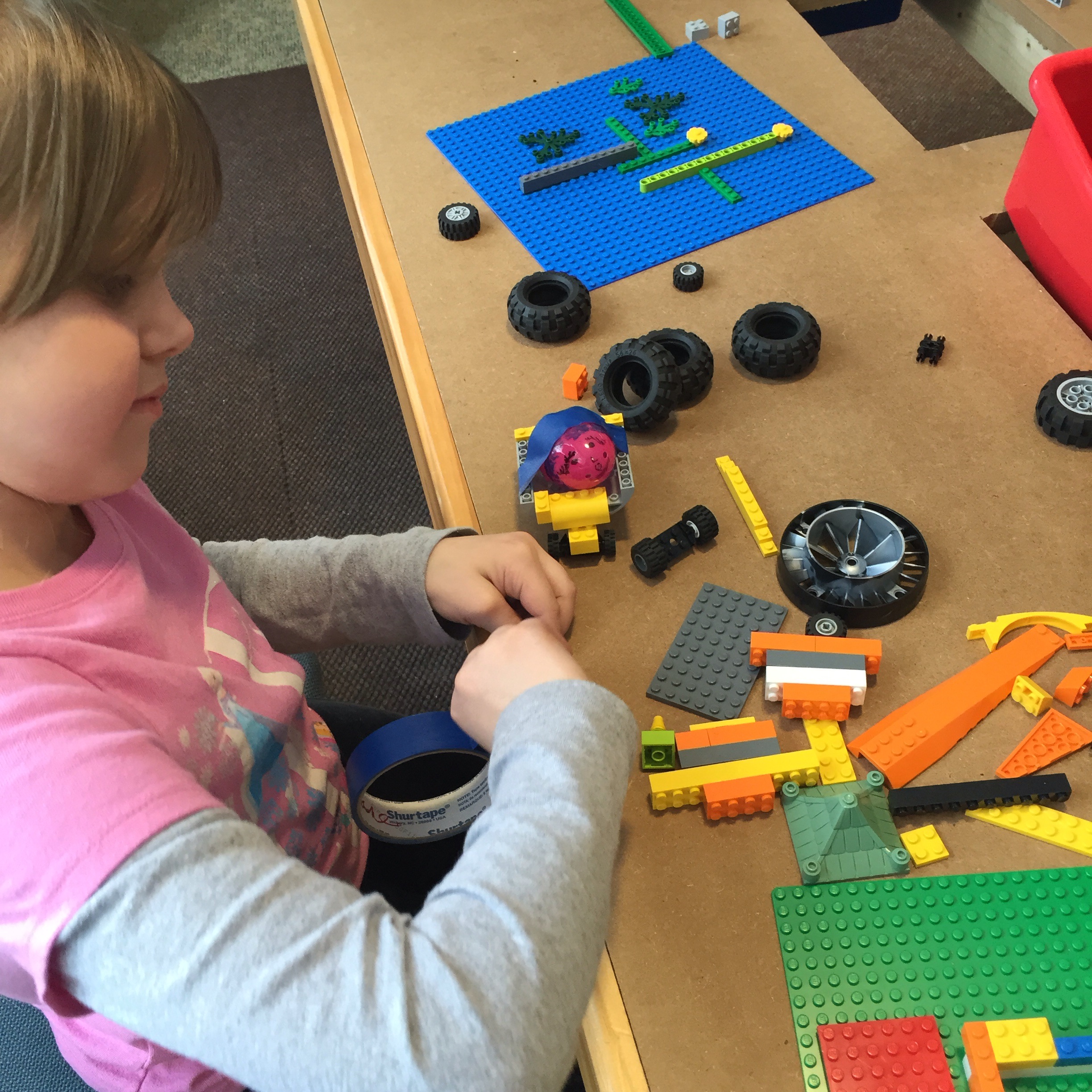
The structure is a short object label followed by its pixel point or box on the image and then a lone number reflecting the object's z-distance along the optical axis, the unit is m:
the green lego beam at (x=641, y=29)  1.13
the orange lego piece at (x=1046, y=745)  0.59
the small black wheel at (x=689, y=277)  0.88
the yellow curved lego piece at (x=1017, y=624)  0.65
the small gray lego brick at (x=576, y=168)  1.00
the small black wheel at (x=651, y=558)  0.71
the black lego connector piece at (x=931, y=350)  0.81
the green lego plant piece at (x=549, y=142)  1.03
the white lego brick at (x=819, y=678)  0.61
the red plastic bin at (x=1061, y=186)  0.78
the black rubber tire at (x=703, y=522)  0.72
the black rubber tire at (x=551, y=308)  0.86
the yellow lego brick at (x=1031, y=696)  0.61
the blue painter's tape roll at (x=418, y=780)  0.71
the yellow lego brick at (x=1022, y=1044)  0.47
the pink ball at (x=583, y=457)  0.72
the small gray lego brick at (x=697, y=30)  1.14
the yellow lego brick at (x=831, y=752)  0.59
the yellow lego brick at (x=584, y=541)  0.72
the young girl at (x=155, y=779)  0.42
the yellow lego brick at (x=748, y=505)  0.71
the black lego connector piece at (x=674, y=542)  0.71
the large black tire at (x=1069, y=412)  0.73
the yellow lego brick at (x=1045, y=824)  0.55
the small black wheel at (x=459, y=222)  0.96
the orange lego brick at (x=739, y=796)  0.58
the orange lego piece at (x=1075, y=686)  0.61
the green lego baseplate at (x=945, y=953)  0.50
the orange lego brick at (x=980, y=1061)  0.46
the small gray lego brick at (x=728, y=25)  1.14
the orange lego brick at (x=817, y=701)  0.61
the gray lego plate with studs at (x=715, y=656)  0.64
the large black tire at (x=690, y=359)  0.80
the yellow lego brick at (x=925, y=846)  0.55
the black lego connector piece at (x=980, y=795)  0.57
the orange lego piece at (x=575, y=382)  0.82
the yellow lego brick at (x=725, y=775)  0.59
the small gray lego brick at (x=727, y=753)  0.60
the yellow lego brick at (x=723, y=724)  0.62
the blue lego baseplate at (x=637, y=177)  0.95
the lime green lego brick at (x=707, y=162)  0.99
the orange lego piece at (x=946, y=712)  0.60
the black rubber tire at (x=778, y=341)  0.80
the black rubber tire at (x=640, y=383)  0.78
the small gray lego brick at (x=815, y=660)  0.62
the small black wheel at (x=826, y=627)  0.66
